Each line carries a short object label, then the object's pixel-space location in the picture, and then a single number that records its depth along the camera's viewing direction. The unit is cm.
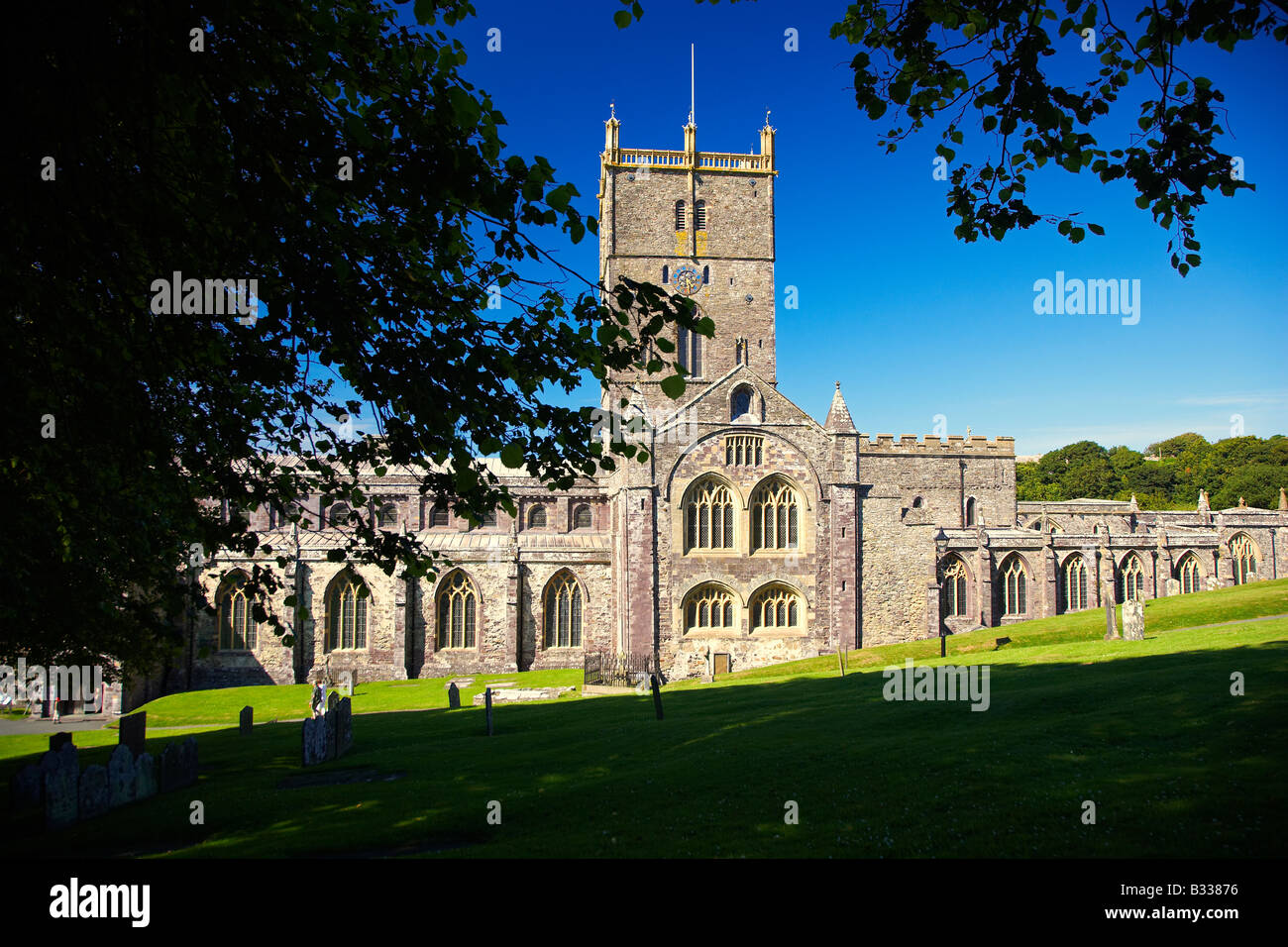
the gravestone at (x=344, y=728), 1731
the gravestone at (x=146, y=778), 1412
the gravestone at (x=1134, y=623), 2219
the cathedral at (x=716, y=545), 3047
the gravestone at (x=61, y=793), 1212
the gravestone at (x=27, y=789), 1325
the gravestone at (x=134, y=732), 1579
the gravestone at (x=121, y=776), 1354
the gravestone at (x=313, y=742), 1611
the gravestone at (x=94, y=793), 1283
